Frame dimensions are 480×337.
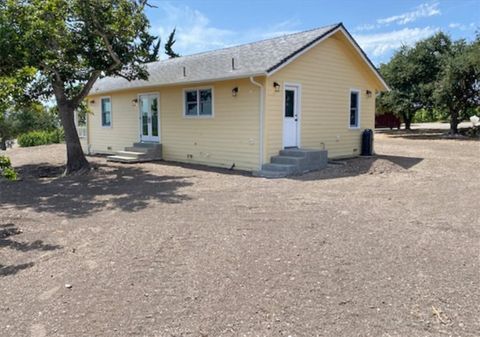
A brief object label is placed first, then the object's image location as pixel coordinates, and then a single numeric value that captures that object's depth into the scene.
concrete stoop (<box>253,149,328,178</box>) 10.88
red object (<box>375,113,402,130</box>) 35.44
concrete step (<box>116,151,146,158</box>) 14.60
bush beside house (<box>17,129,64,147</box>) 24.25
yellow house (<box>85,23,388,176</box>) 11.49
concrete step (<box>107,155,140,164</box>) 14.41
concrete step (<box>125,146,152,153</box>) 14.78
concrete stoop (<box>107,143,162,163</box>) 14.53
